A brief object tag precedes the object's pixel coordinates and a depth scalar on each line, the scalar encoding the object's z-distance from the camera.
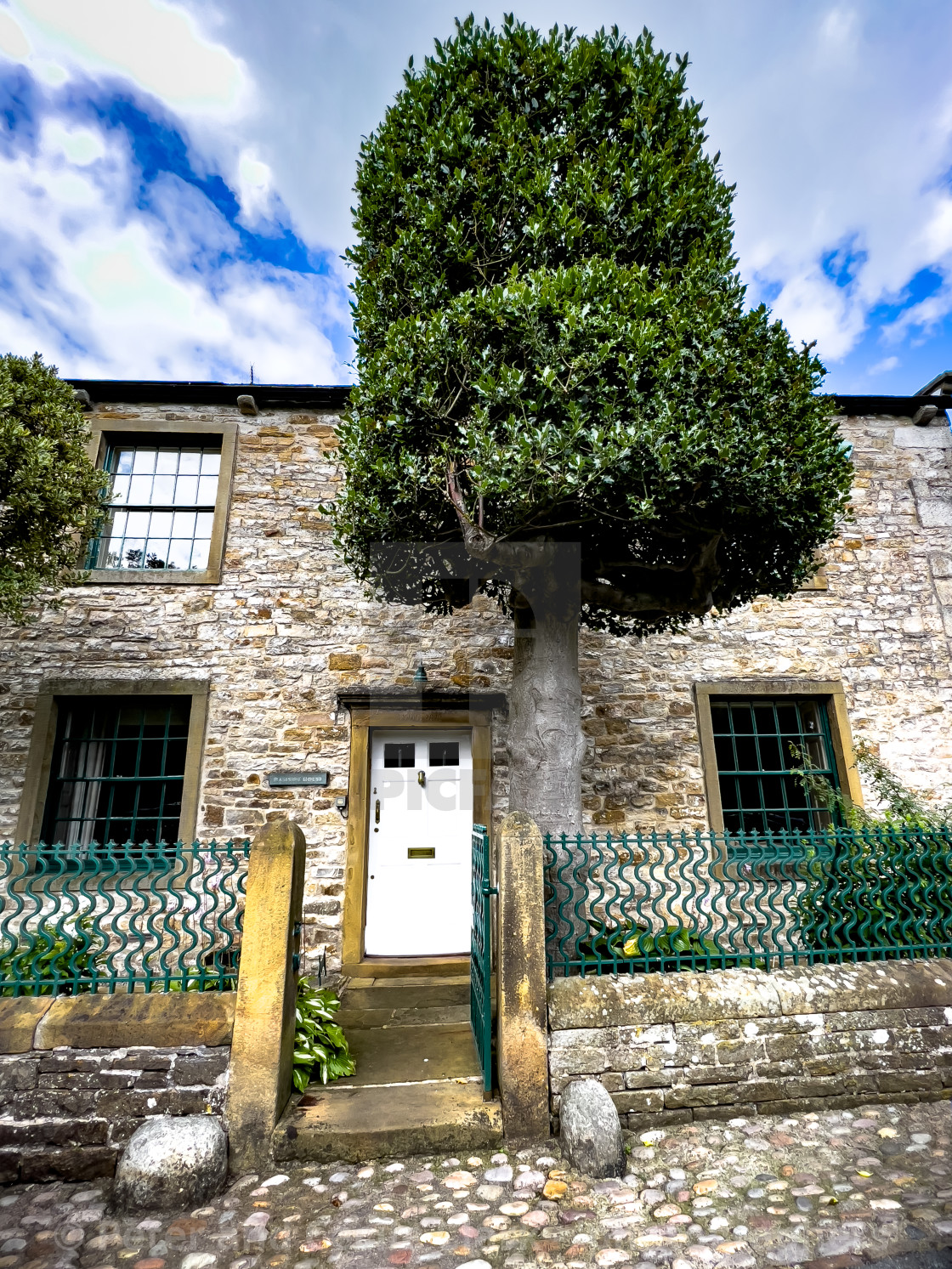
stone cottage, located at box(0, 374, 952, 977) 6.46
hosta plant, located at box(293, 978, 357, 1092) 3.72
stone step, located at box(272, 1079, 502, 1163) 3.23
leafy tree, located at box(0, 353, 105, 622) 5.29
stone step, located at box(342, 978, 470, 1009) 5.33
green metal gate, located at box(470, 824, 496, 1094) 3.60
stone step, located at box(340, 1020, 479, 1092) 3.82
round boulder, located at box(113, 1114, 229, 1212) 2.90
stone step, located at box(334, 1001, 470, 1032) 4.82
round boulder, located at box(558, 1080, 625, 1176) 3.10
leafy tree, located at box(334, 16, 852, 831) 4.13
